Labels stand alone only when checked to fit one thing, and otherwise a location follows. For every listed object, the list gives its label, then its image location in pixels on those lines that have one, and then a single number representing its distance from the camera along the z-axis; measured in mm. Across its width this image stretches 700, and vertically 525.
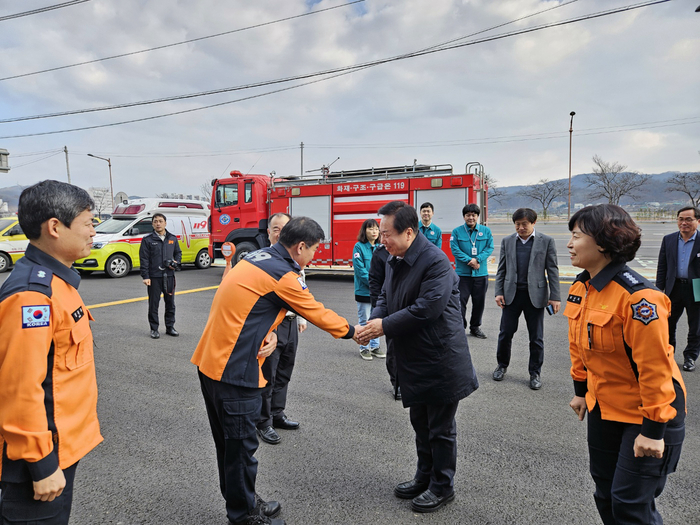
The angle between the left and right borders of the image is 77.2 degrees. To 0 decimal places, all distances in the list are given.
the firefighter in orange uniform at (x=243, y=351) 2244
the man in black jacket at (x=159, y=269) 6824
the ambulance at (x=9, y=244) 13914
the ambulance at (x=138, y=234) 13016
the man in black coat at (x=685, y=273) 5004
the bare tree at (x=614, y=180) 54375
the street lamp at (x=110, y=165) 45312
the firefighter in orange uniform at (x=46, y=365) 1440
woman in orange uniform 1696
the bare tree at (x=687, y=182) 49312
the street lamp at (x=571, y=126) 34500
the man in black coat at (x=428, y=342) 2585
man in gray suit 4609
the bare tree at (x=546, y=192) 68438
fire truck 10953
